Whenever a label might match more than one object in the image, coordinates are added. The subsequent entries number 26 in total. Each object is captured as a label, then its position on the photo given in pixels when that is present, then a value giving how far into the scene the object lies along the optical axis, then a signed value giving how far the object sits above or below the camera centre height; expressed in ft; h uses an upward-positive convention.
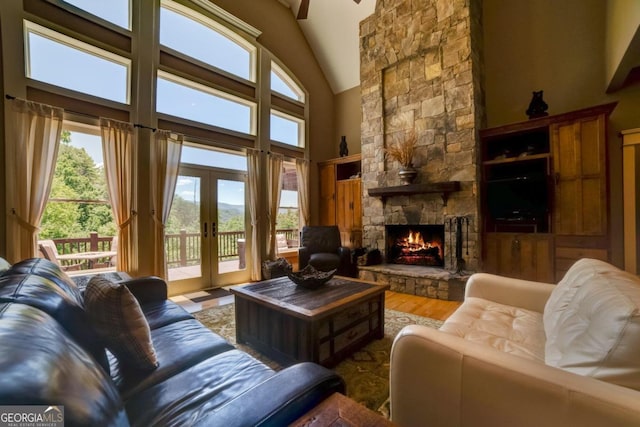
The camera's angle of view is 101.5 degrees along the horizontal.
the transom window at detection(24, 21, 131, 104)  9.80 +6.31
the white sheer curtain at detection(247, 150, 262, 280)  15.64 +0.88
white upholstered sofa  2.63 -1.81
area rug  5.57 -3.76
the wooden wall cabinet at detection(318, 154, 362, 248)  18.03 +1.53
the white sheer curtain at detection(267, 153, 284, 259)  16.58 +1.37
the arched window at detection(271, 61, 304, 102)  17.47 +9.35
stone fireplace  12.84 +5.52
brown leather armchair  14.44 -1.95
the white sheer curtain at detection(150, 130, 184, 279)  12.17 +1.42
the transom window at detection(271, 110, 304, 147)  17.48 +6.27
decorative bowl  7.77 -1.82
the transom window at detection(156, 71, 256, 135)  12.91 +6.24
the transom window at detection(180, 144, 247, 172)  13.67 +3.41
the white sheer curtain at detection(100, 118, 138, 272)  10.93 +1.61
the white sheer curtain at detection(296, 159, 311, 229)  18.70 +2.09
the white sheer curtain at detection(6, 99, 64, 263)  9.11 +1.79
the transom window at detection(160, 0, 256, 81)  13.12 +9.82
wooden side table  2.41 -1.92
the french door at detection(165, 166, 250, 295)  13.47 -0.71
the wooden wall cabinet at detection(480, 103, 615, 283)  10.55 +0.98
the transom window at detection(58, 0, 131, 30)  10.74 +8.97
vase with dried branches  14.22 +3.47
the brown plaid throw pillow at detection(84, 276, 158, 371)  3.55 -1.43
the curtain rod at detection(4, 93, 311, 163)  9.05 +4.22
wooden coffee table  6.19 -2.72
